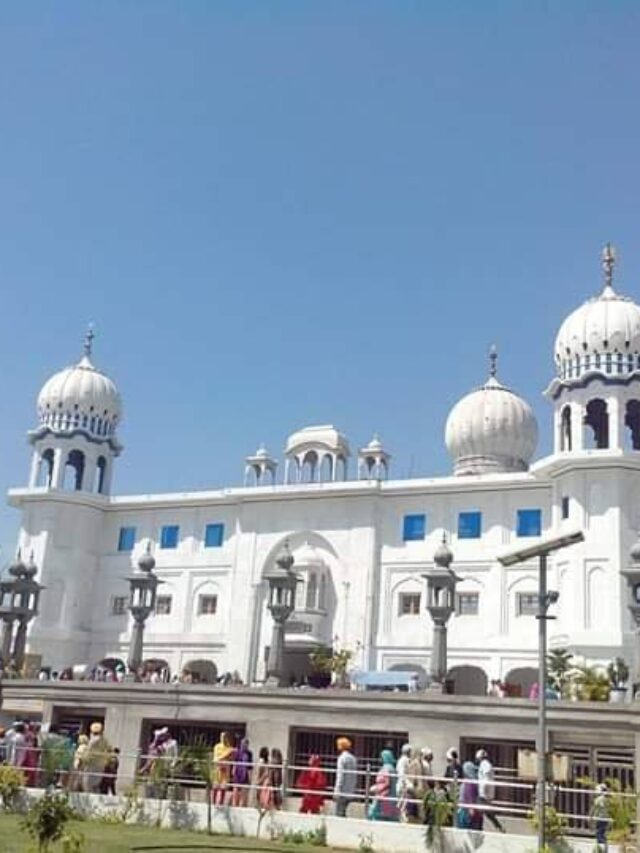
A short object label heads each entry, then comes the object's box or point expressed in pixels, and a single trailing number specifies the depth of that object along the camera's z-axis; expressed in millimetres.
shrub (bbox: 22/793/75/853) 12539
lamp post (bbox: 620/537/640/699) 21828
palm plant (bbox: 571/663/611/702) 23656
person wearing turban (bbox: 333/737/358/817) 18906
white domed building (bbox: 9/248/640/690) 35781
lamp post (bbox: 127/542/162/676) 29203
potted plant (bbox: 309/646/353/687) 33094
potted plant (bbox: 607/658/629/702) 23672
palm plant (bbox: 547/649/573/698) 28375
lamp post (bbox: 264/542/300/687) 26578
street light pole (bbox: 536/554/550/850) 14595
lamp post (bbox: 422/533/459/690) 24734
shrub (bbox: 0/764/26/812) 20219
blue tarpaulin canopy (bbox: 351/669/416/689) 32656
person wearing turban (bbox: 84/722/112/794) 21531
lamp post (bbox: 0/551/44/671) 32562
